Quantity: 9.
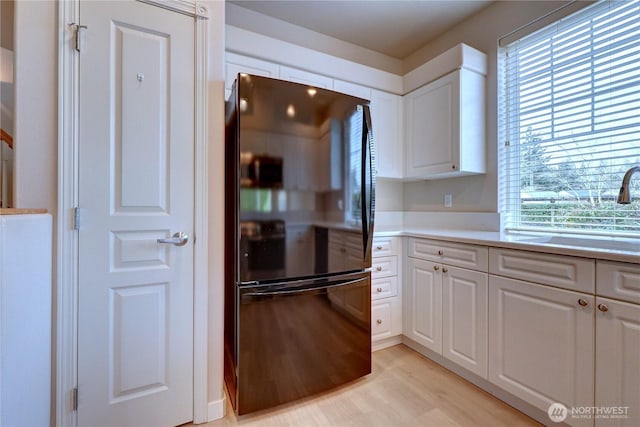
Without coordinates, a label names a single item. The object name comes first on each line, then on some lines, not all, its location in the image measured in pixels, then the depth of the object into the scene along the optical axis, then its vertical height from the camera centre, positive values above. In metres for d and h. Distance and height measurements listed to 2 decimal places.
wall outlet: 2.46 +0.11
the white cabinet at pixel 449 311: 1.68 -0.65
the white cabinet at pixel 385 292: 2.12 -0.60
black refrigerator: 1.43 -0.14
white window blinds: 1.58 +0.57
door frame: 1.19 -0.06
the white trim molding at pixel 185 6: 1.36 +1.00
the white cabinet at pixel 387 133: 2.50 +0.71
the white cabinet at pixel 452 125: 2.12 +0.68
